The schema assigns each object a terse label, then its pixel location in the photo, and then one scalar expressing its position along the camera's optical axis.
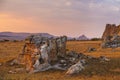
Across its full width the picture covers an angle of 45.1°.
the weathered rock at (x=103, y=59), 18.01
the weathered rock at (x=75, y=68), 15.08
